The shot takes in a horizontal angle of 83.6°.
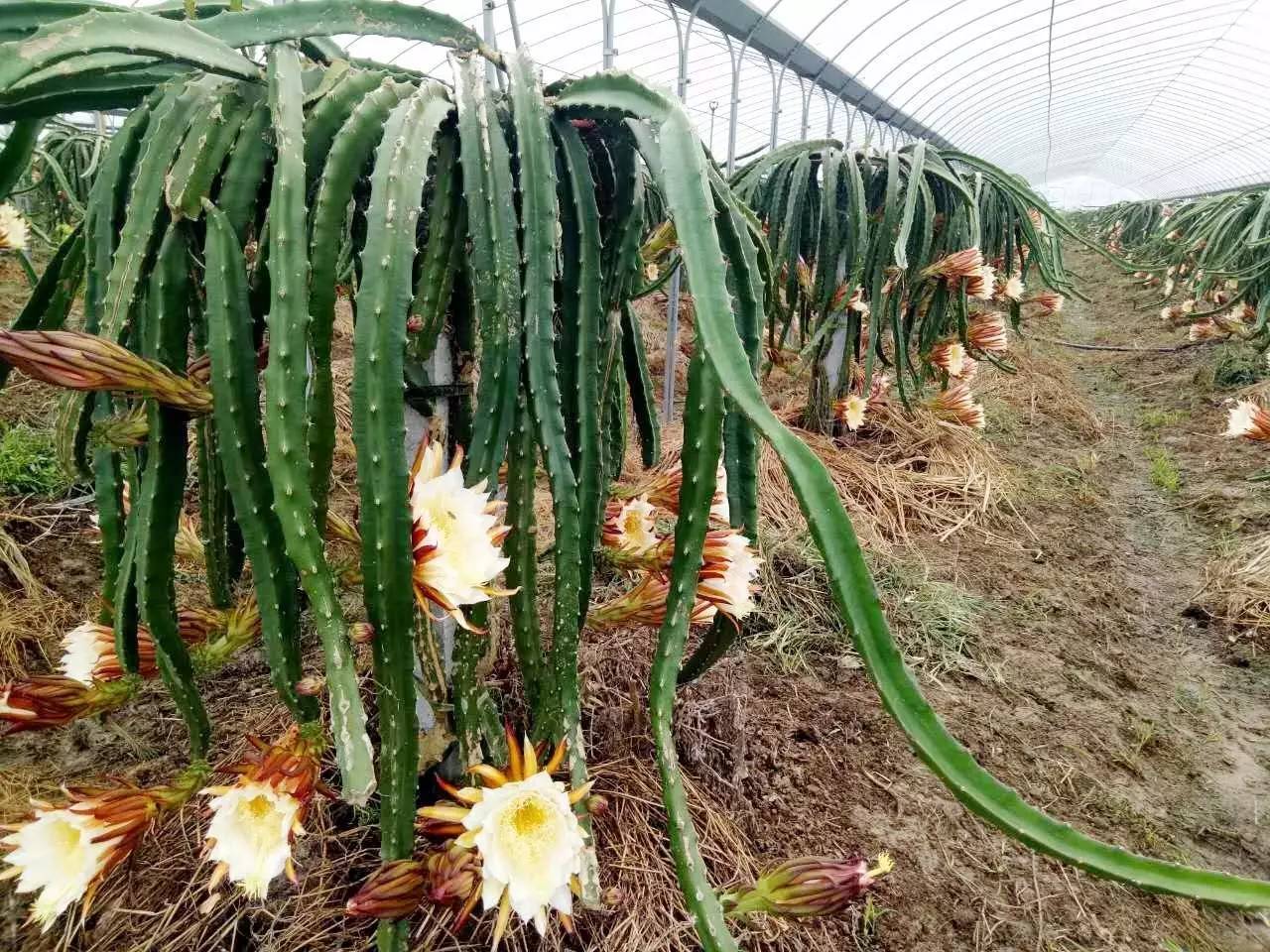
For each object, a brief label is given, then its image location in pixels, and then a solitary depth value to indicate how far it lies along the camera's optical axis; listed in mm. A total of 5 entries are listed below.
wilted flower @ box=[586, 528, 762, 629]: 553
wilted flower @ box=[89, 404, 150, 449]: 440
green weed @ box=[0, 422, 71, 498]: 1385
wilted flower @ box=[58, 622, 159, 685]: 532
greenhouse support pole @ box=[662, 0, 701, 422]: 2359
